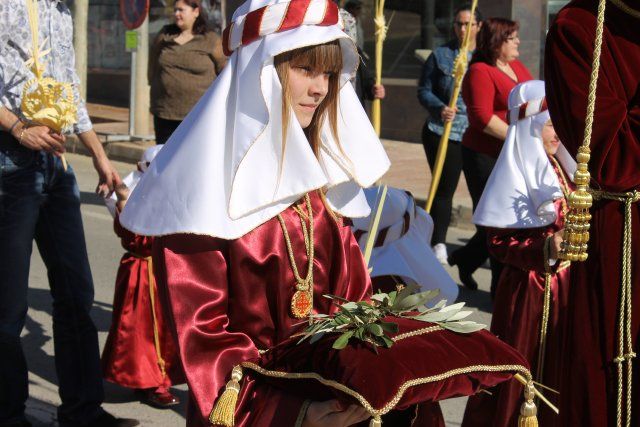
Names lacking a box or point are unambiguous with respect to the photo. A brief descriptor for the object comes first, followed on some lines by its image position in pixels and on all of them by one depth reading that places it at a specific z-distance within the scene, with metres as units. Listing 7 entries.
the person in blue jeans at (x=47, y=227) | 4.20
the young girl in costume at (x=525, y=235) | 4.06
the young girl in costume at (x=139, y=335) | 5.19
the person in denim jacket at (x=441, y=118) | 8.33
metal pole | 15.50
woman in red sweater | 7.14
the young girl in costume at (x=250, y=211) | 2.57
